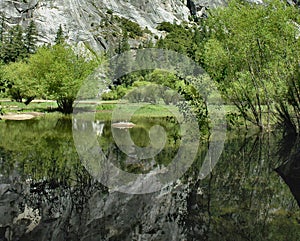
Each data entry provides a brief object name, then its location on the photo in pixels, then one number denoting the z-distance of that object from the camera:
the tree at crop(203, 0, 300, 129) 17.30
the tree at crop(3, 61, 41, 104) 38.31
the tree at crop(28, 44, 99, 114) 32.91
